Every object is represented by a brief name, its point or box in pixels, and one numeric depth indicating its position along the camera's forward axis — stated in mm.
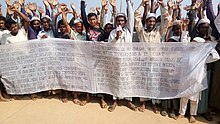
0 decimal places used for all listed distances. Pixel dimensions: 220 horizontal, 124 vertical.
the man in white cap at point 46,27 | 4751
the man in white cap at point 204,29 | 3910
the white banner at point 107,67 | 3877
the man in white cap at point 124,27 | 4120
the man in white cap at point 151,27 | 4039
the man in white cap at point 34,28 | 4629
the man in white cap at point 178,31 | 3902
